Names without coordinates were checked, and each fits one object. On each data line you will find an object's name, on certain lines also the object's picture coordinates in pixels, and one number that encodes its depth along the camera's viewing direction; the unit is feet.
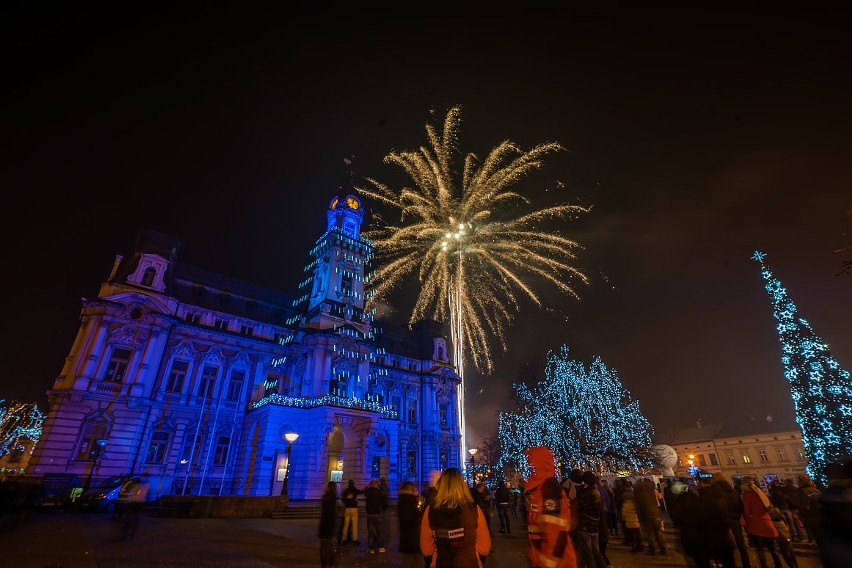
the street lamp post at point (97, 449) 76.28
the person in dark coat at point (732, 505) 17.95
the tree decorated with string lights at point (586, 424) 101.91
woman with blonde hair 12.65
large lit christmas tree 93.76
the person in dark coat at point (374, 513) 34.27
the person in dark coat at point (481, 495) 33.57
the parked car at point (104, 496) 61.97
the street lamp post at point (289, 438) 66.08
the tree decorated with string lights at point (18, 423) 177.27
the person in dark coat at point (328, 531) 25.41
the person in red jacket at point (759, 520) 25.44
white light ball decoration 103.99
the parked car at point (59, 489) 63.72
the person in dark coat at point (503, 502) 48.57
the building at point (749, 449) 192.03
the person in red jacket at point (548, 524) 14.51
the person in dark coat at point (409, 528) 20.03
